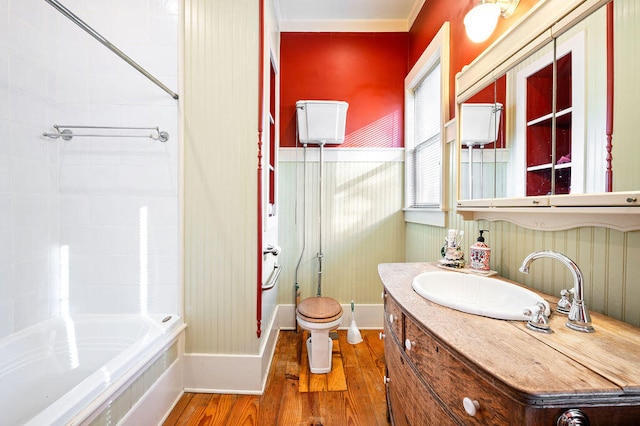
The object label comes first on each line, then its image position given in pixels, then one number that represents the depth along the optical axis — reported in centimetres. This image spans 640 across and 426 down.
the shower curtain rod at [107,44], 98
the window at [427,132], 186
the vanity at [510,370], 52
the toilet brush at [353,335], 226
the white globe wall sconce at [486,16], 126
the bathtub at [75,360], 103
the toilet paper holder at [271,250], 188
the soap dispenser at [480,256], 133
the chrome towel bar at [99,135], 164
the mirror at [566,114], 74
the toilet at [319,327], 184
